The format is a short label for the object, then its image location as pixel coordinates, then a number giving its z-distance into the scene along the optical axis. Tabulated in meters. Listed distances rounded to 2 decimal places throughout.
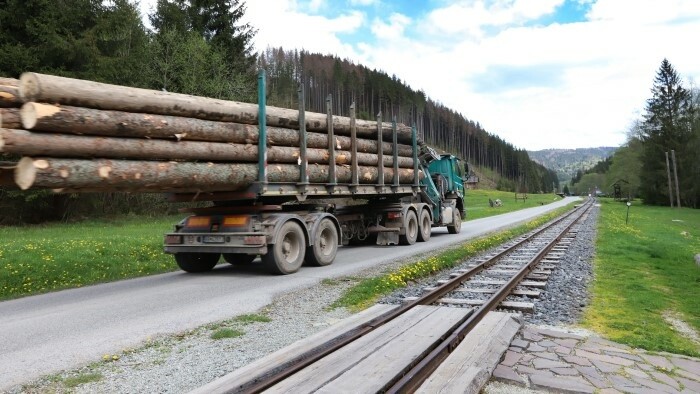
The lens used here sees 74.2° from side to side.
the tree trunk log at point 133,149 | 5.80
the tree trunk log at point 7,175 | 6.05
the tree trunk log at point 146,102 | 5.91
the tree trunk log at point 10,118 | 5.72
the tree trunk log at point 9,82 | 5.95
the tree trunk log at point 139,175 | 6.01
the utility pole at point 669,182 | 48.57
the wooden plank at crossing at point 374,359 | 3.38
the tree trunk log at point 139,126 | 5.91
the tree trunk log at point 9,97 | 5.83
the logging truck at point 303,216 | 9.08
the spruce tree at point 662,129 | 52.06
